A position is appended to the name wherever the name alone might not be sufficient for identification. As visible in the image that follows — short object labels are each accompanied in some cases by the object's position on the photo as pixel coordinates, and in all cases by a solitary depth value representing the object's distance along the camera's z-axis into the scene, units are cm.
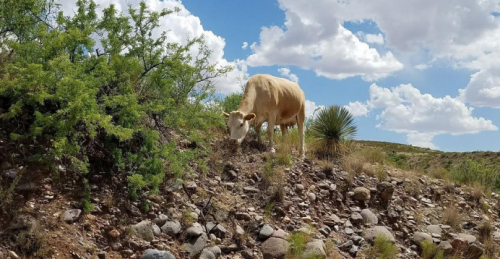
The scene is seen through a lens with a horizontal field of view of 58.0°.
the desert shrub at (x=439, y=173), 1535
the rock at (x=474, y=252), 1045
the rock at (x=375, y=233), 988
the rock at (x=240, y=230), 814
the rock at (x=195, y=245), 727
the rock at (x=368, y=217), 1063
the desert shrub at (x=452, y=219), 1181
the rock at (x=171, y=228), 742
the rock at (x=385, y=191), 1166
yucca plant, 1381
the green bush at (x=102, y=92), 654
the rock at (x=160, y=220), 748
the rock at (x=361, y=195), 1128
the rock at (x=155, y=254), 656
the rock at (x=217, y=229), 799
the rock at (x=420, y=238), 1049
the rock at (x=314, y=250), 815
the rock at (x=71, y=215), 645
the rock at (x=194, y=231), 754
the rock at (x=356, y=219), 1044
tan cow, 1080
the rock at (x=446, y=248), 1038
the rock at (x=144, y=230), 704
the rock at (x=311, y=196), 1042
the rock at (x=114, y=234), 671
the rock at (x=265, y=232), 838
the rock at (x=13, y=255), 563
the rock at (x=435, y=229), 1119
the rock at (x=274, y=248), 798
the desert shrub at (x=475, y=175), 1543
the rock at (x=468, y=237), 1084
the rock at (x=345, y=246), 927
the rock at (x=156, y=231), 723
